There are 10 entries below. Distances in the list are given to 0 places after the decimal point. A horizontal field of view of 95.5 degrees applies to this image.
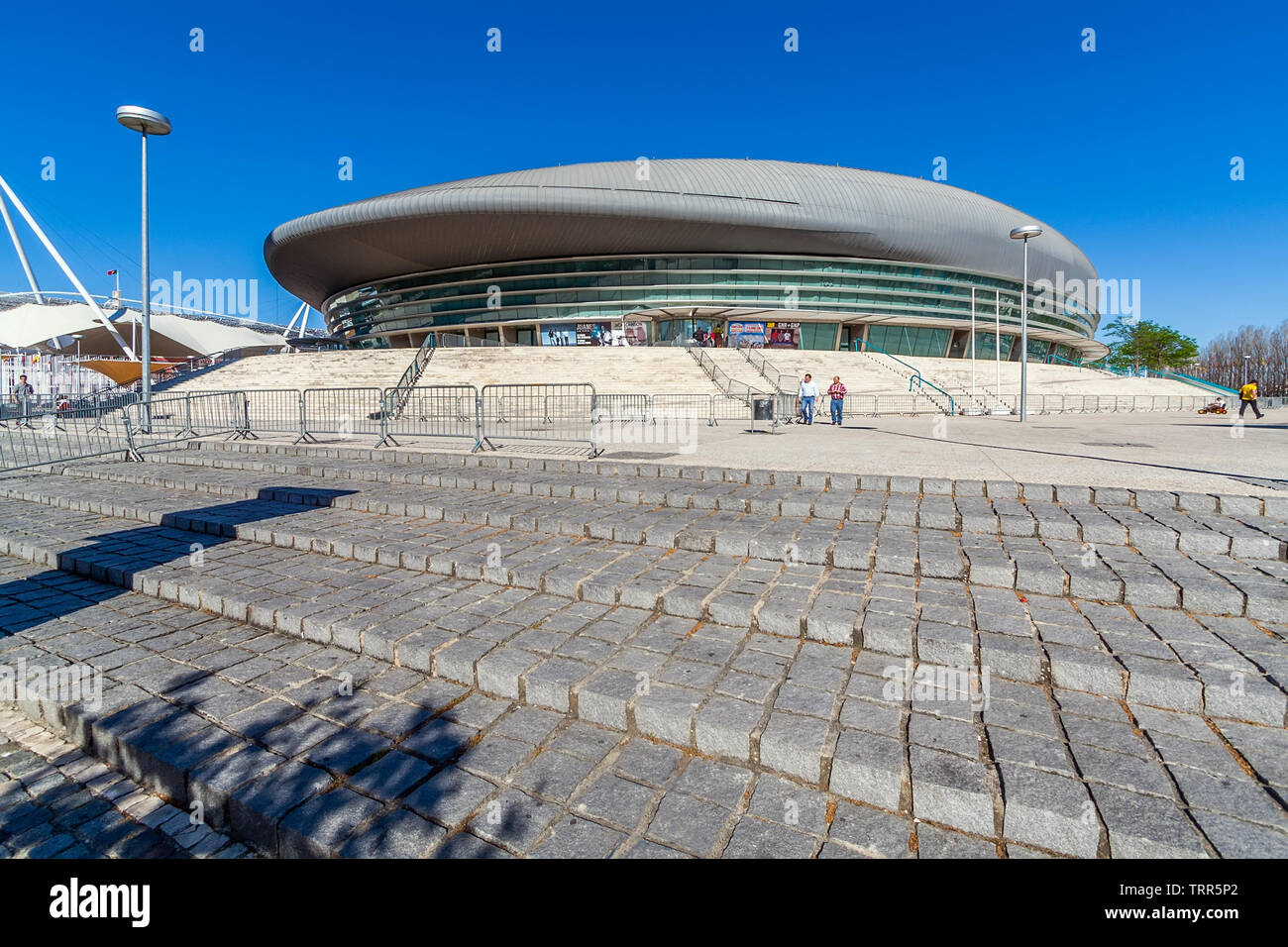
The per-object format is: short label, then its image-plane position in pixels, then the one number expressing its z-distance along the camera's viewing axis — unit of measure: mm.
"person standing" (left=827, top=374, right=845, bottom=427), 17641
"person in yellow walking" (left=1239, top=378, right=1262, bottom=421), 19078
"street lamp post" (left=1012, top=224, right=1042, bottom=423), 18172
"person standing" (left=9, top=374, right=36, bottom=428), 17562
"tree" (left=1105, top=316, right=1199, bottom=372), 68875
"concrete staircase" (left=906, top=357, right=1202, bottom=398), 34625
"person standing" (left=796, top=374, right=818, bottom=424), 17938
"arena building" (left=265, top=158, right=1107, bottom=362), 45188
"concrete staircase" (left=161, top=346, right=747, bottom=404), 27672
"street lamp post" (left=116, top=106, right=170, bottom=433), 12835
